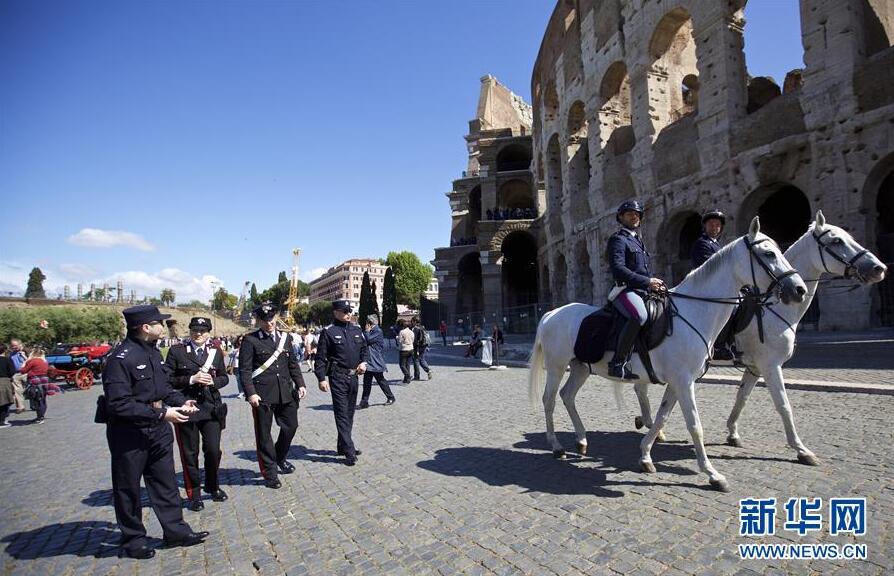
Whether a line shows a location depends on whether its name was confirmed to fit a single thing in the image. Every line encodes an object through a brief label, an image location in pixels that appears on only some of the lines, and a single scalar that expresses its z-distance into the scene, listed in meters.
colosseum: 12.70
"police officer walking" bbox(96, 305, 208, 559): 3.45
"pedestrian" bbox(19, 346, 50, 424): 11.30
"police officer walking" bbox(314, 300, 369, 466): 5.77
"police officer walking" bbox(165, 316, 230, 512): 4.54
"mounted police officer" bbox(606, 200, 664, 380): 4.61
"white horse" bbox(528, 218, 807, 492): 4.33
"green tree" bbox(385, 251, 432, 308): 79.88
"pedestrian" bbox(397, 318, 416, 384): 13.65
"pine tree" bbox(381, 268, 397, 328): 51.45
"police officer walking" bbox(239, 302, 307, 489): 5.11
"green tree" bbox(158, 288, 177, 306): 130.11
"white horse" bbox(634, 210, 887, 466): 4.58
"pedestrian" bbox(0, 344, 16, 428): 10.34
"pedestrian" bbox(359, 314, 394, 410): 9.56
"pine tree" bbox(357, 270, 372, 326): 58.70
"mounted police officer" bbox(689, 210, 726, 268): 6.09
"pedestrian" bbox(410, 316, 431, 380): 14.45
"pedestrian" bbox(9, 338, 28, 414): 12.59
